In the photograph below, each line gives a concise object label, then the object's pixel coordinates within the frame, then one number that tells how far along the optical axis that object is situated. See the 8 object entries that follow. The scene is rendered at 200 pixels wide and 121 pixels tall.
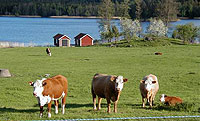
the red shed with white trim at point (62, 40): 64.70
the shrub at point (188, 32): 66.22
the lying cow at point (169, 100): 14.13
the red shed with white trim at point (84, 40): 65.73
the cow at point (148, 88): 14.34
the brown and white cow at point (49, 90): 11.00
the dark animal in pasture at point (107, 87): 11.78
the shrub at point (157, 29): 72.88
